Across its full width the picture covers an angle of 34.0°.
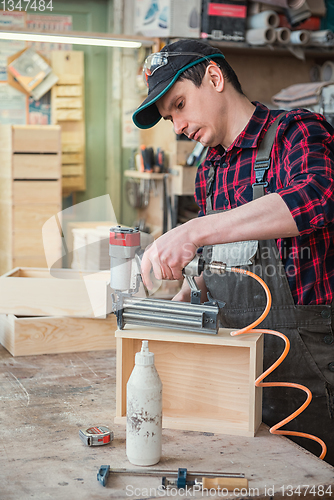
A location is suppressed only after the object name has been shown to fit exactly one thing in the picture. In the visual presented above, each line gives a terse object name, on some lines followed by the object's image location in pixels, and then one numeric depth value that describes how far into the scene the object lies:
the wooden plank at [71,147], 4.07
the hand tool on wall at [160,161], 3.59
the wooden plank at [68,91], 4.01
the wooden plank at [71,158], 4.07
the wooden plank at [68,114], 4.02
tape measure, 1.14
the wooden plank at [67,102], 4.02
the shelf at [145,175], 3.55
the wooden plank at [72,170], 4.07
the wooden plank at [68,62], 3.98
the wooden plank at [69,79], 4.00
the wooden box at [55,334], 1.84
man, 1.41
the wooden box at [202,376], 1.22
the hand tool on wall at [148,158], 3.62
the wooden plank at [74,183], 4.09
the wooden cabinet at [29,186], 3.45
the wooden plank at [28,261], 3.52
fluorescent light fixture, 2.68
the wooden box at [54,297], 1.89
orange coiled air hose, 1.20
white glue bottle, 1.03
